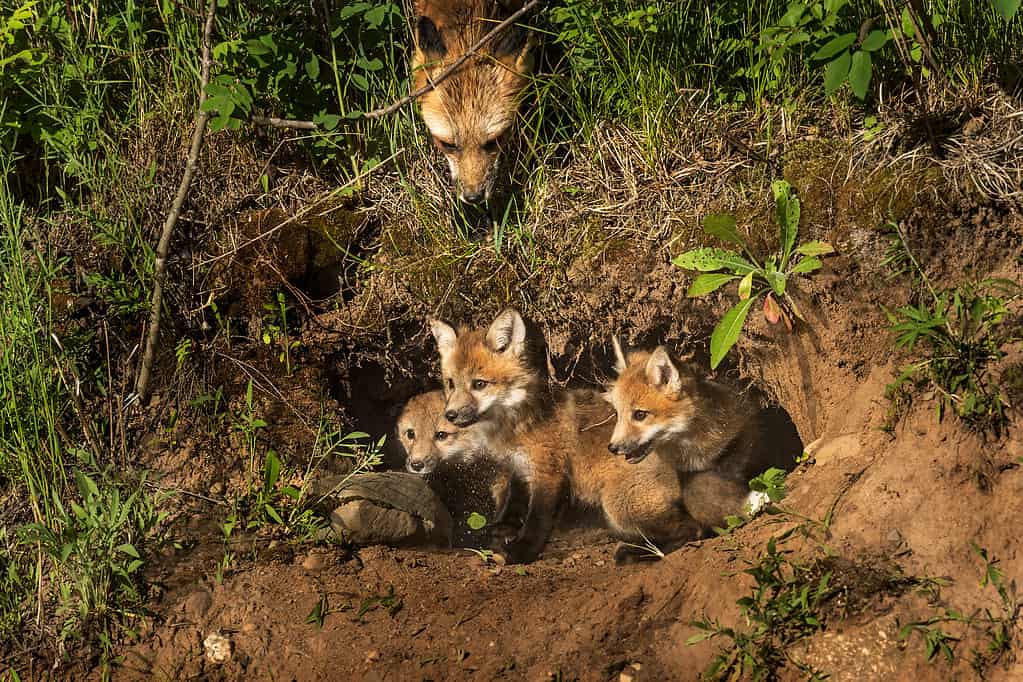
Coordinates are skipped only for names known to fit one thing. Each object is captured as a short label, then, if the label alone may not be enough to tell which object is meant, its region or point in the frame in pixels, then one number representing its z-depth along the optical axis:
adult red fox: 7.45
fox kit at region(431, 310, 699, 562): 7.44
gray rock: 6.84
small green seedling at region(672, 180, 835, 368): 6.48
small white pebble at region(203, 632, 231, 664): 5.99
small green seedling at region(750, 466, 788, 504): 6.38
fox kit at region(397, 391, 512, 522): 8.03
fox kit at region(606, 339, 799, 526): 7.48
